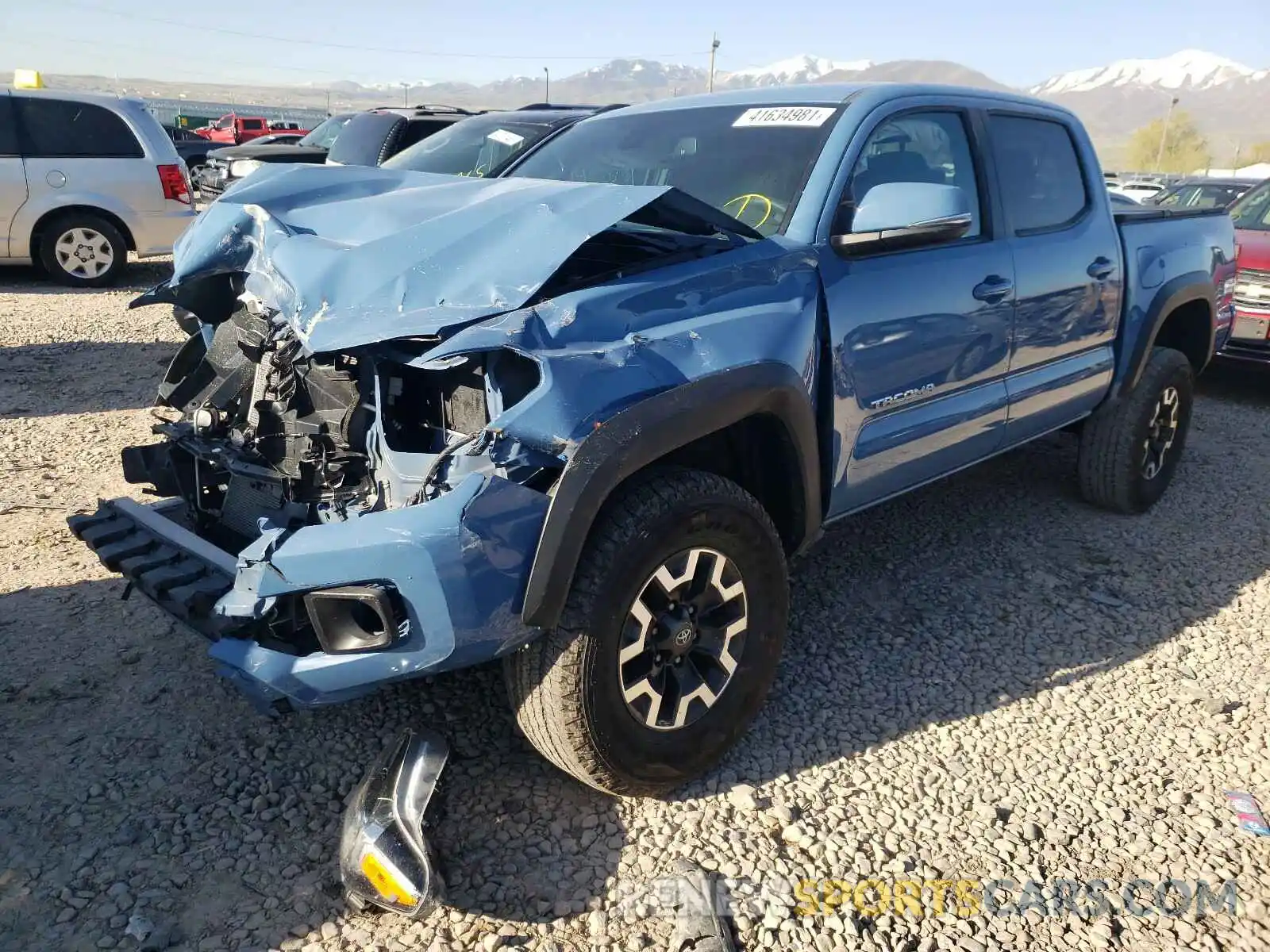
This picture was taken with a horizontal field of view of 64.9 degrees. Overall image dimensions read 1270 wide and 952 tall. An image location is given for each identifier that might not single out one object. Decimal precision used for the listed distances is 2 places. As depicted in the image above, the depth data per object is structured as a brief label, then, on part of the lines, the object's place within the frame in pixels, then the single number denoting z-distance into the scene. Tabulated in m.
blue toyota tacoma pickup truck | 2.21
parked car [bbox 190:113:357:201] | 11.91
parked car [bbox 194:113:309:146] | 28.95
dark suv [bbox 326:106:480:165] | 9.92
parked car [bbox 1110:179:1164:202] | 27.87
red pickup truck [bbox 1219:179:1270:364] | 7.29
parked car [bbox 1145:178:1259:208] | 11.63
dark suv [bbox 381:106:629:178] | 8.11
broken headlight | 2.21
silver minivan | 9.20
